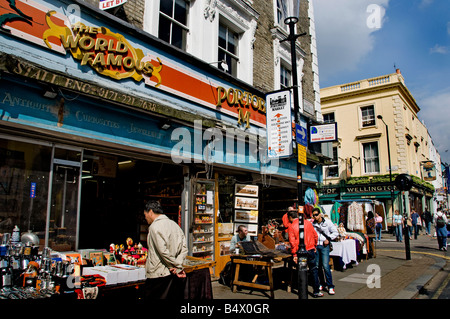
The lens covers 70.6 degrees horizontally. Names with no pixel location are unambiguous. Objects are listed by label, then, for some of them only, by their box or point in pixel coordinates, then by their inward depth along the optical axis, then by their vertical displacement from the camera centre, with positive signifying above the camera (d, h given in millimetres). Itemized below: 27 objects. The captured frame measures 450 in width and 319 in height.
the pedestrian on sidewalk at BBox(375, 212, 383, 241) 20191 -1184
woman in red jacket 7287 -844
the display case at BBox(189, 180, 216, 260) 8516 -349
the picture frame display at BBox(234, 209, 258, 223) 9961 -284
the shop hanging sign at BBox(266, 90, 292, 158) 9758 +2596
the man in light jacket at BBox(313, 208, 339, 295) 7618 -897
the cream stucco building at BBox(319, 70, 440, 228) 28062 +6122
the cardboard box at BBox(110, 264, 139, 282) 5016 -1032
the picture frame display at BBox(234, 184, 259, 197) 10062 +542
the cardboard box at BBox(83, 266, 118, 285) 4746 -996
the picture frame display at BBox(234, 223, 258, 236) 10148 -672
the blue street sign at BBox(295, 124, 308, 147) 7160 +1654
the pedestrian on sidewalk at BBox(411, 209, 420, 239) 21989 -825
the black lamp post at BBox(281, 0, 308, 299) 6309 +724
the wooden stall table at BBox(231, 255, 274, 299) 7078 -1384
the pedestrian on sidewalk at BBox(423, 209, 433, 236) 24516 -827
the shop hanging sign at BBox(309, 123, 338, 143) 13161 +3118
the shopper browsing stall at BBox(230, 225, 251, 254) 8634 -793
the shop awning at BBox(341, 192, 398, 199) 27341 +1098
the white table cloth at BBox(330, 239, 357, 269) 10156 -1378
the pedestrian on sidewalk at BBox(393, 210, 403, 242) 20422 -1095
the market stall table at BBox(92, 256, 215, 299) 5006 -1301
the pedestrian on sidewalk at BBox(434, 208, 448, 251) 14773 -974
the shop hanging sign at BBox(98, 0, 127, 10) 6609 +4185
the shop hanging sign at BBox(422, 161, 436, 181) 31986 +3818
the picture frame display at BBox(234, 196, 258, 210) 9977 +129
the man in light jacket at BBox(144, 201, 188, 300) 4652 -791
